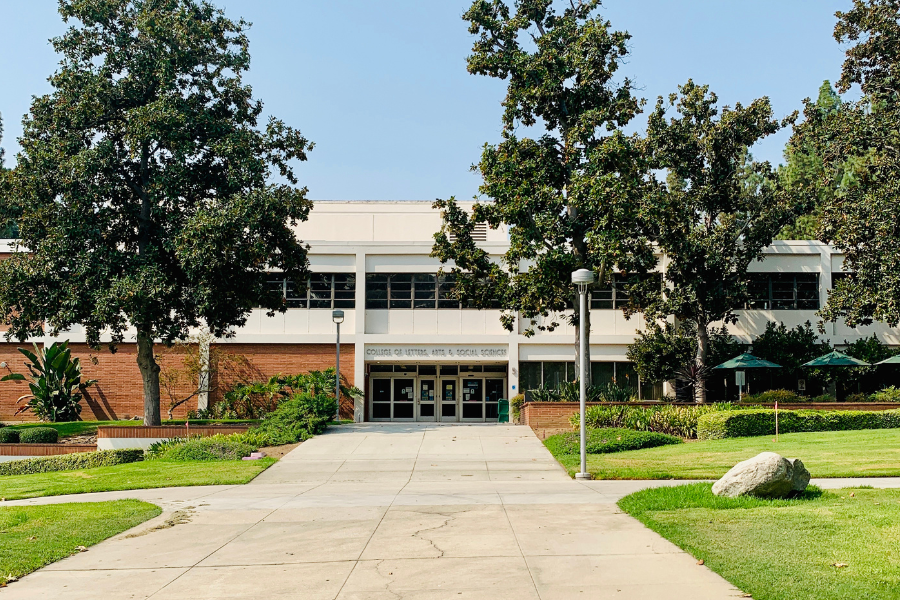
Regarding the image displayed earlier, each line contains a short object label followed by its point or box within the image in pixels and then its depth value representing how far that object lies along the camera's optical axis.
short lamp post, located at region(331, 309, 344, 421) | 30.55
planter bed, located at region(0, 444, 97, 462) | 26.42
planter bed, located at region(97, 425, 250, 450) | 25.92
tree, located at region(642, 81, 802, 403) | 28.50
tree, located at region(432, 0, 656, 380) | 25.98
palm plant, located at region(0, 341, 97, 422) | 32.78
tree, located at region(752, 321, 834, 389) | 32.12
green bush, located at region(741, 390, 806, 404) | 28.70
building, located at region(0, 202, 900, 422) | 34.62
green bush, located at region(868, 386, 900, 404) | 28.89
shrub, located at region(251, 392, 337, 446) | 24.55
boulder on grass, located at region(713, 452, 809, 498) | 11.58
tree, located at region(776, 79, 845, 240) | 48.56
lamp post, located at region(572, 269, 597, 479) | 16.70
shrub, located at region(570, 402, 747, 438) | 24.84
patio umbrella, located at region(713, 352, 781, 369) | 29.33
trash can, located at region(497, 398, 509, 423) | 33.62
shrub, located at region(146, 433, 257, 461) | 21.91
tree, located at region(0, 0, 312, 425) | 25.39
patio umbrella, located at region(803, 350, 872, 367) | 29.83
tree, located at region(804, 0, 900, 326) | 25.91
